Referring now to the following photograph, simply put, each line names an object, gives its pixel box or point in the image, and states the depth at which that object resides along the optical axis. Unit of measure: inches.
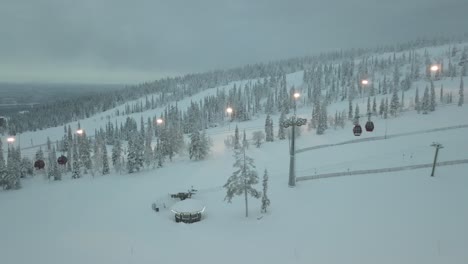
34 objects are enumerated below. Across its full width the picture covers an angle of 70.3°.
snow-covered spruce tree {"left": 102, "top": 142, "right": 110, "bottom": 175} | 2393.5
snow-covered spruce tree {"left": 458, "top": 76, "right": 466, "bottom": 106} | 3890.3
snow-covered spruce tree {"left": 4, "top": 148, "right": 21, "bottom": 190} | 2175.2
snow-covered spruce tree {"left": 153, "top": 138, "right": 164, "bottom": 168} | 2383.1
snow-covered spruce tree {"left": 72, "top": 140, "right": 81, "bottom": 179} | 2431.0
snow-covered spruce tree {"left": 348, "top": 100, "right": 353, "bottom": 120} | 3935.0
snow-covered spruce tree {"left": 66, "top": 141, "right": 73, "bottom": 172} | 2780.5
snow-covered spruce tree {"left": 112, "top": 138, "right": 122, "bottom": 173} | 2347.4
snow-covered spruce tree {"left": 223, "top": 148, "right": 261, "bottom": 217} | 1193.0
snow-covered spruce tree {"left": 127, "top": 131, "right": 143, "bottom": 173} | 2253.9
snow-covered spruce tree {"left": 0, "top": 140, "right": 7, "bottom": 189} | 2172.7
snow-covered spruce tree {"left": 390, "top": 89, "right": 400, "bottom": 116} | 3698.3
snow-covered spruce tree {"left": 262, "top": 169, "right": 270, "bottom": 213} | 1175.6
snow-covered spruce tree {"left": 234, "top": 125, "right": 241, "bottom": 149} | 2602.1
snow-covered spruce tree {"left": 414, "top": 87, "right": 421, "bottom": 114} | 3873.0
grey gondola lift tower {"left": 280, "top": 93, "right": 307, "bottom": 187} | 1319.1
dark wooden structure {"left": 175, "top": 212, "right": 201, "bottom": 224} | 1197.1
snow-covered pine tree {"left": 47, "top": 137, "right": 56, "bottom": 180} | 2554.1
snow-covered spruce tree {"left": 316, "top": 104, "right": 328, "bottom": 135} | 3223.4
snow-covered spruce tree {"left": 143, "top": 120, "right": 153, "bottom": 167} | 2334.6
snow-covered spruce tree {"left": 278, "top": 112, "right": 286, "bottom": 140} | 3112.7
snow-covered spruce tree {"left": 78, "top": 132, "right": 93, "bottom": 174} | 2572.6
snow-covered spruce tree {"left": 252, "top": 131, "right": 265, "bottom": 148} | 2768.2
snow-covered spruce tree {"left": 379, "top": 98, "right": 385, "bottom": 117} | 3814.0
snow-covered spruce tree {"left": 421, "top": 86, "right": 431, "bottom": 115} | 3789.4
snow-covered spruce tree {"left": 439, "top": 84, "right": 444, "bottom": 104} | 4312.0
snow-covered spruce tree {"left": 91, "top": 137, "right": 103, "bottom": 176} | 2469.2
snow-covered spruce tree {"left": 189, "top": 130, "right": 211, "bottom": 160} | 2413.9
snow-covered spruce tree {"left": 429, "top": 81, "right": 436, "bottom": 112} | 3828.7
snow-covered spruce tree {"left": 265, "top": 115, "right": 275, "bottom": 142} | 3075.8
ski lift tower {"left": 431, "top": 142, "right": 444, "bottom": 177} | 1427.2
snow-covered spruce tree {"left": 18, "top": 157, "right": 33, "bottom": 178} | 2751.0
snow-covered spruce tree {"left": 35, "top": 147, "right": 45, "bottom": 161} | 2665.8
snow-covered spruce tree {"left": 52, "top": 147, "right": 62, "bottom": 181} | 2485.2
